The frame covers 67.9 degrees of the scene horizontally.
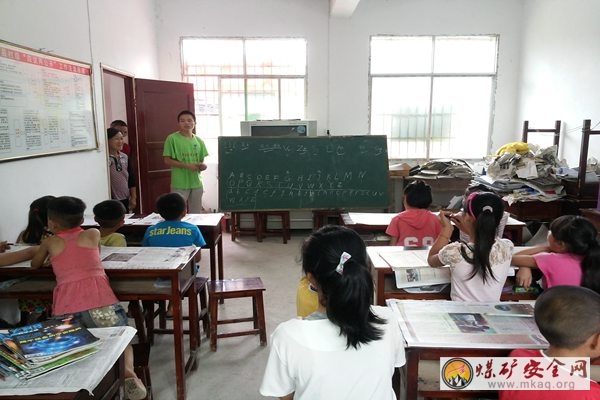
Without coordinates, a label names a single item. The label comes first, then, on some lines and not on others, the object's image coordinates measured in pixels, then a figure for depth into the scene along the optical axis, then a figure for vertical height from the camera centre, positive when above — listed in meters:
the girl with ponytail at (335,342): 1.03 -0.49
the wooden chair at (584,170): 3.88 -0.33
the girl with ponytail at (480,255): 1.71 -0.48
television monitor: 5.41 +0.05
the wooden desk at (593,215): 3.02 -0.57
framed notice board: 2.77 +0.19
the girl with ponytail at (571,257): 1.69 -0.49
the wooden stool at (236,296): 2.58 -0.95
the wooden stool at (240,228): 5.18 -1.13
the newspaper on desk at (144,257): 1.96 -0.58
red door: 5.00 +0.07
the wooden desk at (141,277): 1.95 -0.68
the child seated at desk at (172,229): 2.58 -0.57
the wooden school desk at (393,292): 1.90 -0.69
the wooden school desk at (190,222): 2.93 -0.62
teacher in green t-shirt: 4.21 -0.24
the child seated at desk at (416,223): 2.76 -0.56
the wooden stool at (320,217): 4.98 -0.97
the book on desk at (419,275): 1.90 -0.61
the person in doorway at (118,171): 4.13 -0.37
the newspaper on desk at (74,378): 1.09 -0.62
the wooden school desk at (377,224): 3.00 -0.63
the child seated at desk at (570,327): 1.12 -0.50
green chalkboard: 3.84 -0.35
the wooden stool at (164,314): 2.66 -1.14
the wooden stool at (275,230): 5.10 -1.08
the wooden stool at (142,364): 1.94 -1.01
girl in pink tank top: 1.84 -0.59
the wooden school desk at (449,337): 1.31 -0.63
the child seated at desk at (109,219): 2.42 -0.48
